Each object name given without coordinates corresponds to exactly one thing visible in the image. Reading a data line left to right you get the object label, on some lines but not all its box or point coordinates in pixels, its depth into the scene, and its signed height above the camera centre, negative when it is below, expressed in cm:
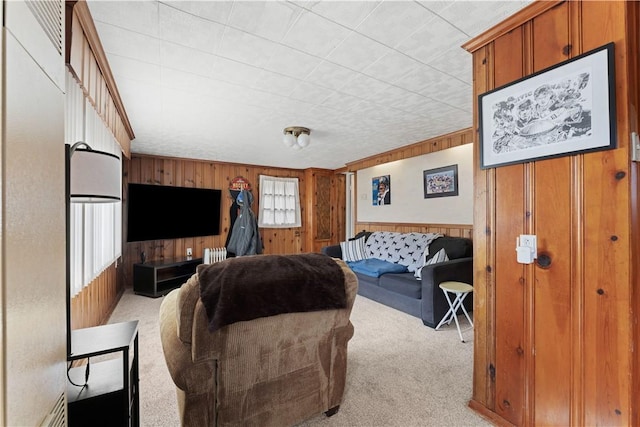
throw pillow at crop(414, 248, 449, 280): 333 -55
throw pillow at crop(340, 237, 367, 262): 458 -62
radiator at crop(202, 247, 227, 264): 522 -77
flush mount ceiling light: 335 +95
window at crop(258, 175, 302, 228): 599 +24
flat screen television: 443 +4
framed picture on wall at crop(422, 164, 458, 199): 385 +46
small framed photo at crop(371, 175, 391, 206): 496 +43
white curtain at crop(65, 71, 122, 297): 171 -2
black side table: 109 -72
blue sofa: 295 -86
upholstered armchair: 121 -63
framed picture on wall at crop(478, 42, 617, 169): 116 +48
